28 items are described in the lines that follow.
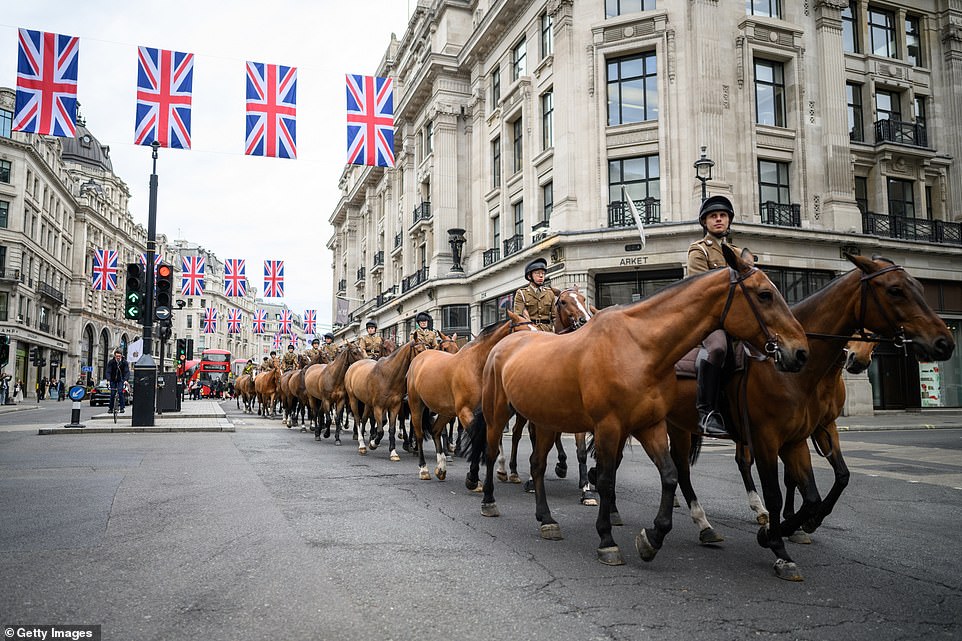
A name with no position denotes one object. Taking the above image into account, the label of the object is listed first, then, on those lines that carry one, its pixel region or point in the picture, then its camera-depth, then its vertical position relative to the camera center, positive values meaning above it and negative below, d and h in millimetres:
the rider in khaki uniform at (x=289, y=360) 26969 +535
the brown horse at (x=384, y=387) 12625 -295
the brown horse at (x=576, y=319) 8336 +648
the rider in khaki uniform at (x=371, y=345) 18781 +765
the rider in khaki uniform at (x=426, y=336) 12691 +686
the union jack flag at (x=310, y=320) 55594 +4406
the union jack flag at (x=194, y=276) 38125 +5777
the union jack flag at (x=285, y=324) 58281 +4382
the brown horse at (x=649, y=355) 5051 +103
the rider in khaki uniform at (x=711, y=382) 5672 -128
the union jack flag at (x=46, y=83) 17250 +7709
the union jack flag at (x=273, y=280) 41312 +5801
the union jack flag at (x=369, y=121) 20062 +7601
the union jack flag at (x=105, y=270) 49688 +7877
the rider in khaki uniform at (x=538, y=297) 10266 +1151
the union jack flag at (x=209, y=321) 58938 +4714
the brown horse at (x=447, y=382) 9359 -176
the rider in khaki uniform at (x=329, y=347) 20812 +819
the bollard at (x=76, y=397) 17844 -562
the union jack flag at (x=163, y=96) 18547 +7852
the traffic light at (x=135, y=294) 18375 +2304
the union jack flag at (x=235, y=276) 40031 +5960
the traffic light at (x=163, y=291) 19609 +2485
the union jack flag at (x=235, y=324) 58750 +4618
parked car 43719 -1330
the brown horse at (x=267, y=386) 28500 -563
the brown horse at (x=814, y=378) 5234 -94
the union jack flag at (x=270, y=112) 18469 +7311
